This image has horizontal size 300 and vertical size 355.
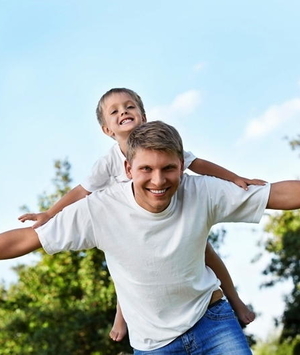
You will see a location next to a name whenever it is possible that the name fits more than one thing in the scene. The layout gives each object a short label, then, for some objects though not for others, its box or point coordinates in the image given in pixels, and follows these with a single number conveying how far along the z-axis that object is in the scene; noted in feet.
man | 10.16
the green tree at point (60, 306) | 36.86
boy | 12.67
